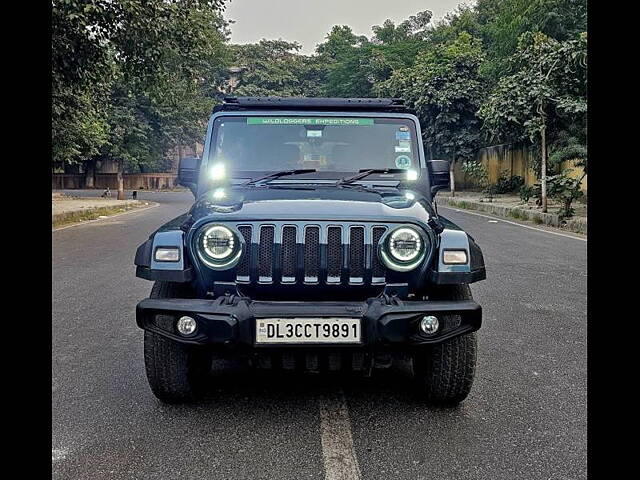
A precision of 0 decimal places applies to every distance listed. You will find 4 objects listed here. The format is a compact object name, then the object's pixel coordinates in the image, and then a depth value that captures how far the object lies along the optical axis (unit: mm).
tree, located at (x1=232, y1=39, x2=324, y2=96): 50594
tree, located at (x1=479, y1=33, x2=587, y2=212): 16641
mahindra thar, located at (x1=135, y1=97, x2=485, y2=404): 3180
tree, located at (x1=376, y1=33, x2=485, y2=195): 29828
